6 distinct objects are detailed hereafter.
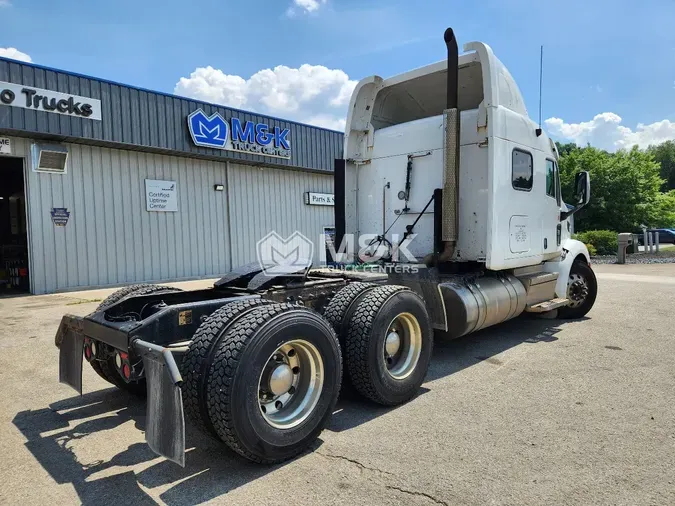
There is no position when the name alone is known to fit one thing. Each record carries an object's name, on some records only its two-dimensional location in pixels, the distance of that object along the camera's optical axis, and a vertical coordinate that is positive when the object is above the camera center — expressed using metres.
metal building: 11.58 +1.81
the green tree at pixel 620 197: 28.61 +2.03
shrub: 22.78 -0.58
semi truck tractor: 3.01 -0.56
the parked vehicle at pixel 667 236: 39.19 -0.67
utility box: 18.92 -0.69
